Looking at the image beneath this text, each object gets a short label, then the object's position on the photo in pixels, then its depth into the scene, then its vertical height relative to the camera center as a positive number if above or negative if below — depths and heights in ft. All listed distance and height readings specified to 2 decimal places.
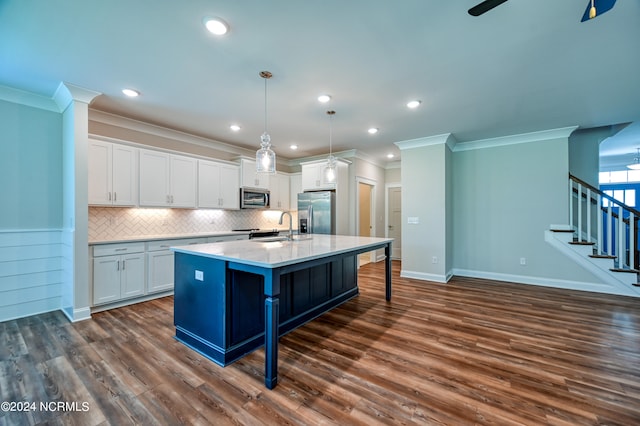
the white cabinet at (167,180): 13.12 +1.75
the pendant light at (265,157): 9.96 +2.09
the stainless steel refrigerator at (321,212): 18.25 +0.01
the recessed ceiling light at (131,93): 10.17 +4.70
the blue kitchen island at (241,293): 6.45 -2.47
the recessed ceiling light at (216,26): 6.47 +4.68
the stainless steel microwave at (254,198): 17.67 +1.01
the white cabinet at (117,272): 10.98 -2.56
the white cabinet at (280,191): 20.08 +1.64
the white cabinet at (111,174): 11.41 +1.77
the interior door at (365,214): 21.91 -0.17
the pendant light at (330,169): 12.71 +2.10
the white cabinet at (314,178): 18.75 +2.51
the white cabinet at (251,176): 17.60 +2.53
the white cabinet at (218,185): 15.60 +1.69
